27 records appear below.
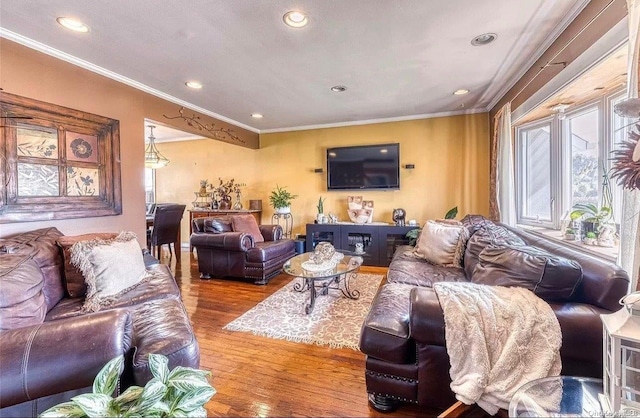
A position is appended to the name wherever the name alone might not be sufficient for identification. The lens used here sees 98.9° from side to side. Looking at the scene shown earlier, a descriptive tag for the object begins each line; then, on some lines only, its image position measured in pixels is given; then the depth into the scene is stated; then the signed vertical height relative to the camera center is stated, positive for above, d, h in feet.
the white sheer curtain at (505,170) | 10.26 +1.25
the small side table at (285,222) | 17.86 -1.16
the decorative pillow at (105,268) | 6.11 -1.48
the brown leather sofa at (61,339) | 3.33 -1.97
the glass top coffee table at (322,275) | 8.66 -2.20
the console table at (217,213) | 17.58 -0.52
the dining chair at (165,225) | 13.56 -1.03
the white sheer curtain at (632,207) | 4.07 -0.09
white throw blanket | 3.99 -2.15
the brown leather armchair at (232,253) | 11.87 -2.15
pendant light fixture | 16.06 +2.75
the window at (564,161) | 7.11 +1.32
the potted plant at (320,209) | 15.84 -0.33
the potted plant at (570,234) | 7.36 -0.88
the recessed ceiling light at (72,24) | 6.44 +4.41
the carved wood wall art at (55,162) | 7.10 +1.30
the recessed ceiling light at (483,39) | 7.22 +4.42
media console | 14.39 -1.85
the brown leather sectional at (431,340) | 4.12 -2.24
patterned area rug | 7.29 -3.48
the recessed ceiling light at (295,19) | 6.25 +4.36
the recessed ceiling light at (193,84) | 10.07 +4.54
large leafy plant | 2.52 -1.89
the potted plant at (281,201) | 16.58 +0.21
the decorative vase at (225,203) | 18.66 +0.13
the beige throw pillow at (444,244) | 9.23 -1.44
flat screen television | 15.20 +2.09
